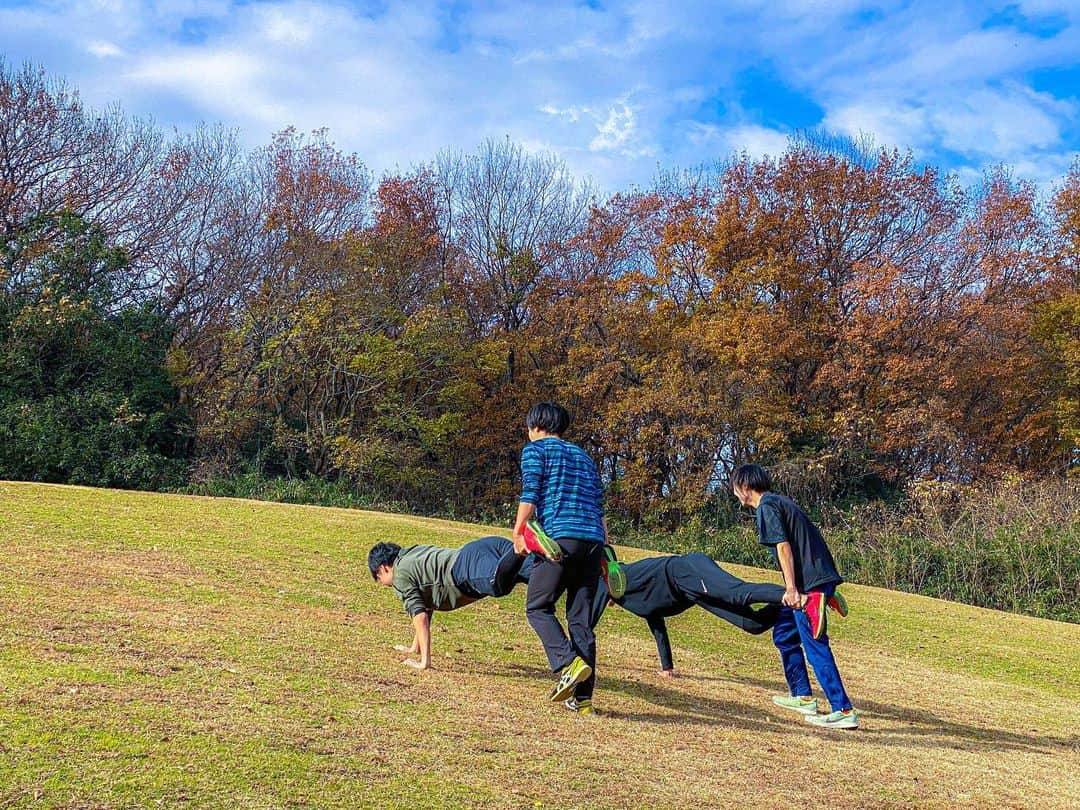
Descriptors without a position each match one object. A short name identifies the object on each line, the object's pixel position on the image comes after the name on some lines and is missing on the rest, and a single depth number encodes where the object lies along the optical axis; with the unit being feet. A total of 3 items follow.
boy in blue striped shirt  21.20
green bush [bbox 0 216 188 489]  81.71
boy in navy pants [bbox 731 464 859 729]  22.91
